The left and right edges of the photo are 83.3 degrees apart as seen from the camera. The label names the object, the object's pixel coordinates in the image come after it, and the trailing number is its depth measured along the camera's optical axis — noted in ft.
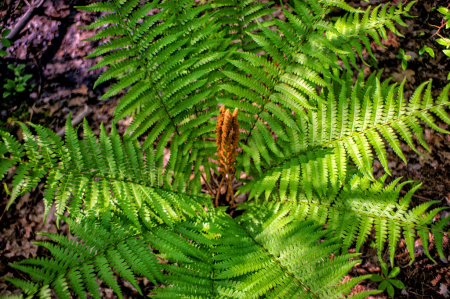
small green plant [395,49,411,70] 9.05
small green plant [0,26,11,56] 9.65
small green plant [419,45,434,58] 8.85
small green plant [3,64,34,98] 9.25
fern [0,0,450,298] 5.03
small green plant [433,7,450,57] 8.29
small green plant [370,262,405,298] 7.33
